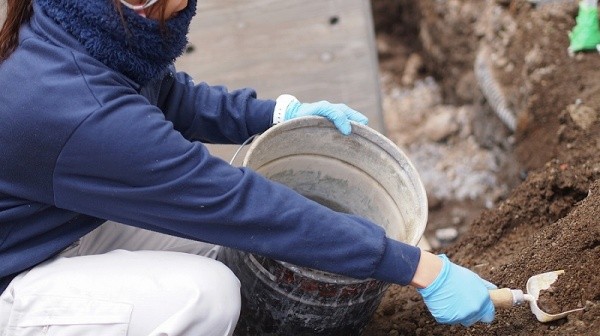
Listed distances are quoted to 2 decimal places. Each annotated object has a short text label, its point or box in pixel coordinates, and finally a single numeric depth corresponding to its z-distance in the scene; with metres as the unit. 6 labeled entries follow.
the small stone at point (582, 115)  2.91
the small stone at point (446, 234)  3.69
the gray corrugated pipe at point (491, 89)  3.61
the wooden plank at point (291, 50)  3.71
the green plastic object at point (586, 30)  3.23
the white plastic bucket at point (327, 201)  2.01
